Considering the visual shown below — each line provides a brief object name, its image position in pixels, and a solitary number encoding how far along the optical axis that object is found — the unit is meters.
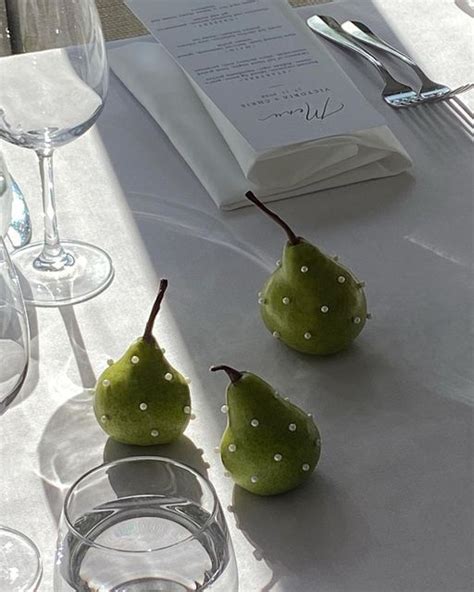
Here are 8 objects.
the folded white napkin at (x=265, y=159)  1.18
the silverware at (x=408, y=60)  1.31
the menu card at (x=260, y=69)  1.20
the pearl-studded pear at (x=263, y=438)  0.88
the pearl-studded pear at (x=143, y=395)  0.91
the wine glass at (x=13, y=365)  0.79
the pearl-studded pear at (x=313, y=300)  0.98
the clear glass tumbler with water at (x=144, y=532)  0.72
